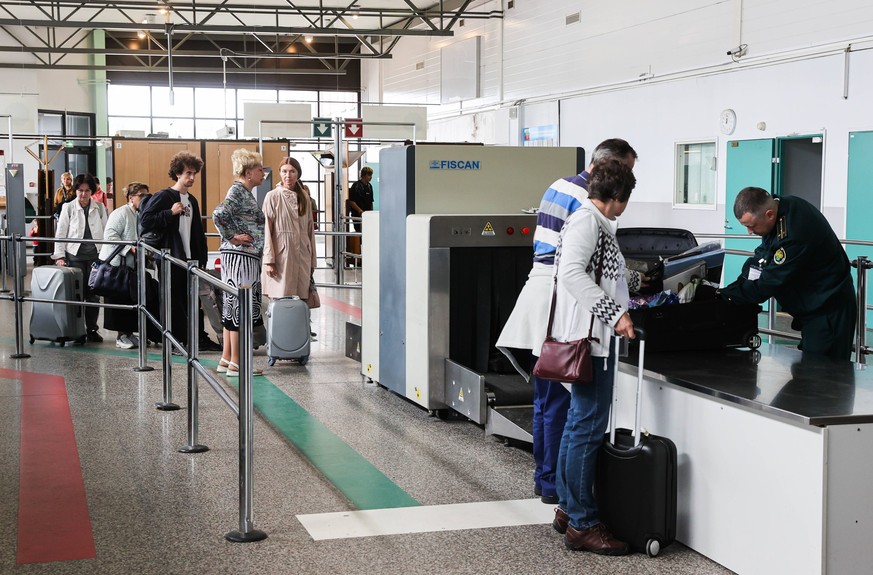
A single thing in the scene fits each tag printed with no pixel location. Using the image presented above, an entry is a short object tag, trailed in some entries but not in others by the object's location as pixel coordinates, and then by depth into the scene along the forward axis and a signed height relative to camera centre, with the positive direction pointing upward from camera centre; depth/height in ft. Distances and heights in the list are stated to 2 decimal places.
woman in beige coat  24.49 -0.50
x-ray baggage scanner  19.44 -0.90
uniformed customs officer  14.74 -0.80
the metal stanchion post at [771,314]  25.97 -2.50
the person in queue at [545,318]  14.08 -1.45
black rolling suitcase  12.04 -3.32
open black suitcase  14.38 -1.53
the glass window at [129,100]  88.48 +10.20
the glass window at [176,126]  89.35 +8.02
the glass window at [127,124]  88.48 +8.14
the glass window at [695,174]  43.19 +1.94
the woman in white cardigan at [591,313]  11.93 -1.16
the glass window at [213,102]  90.43 +10.29
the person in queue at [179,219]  25.44 -0.10
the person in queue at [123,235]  29.12 -0.58
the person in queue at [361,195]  58.90 +1.25
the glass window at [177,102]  89.86 +10.20
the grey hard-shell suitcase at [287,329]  25.14 -2.89
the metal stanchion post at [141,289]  24.09 -1.78
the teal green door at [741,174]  39.40 +1.78
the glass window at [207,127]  90.74 +8.11
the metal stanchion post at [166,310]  20.27 -1.95
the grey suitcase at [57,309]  29.37 -2.79
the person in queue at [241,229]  23.21 -0.31
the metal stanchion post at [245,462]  12.94 -3.22
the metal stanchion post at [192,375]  17.26 -2.78
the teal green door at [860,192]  34.65 +0.94
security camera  40.45 +6.78
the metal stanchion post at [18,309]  27.20 -2.59
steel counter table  10.54 -2.69
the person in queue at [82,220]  33.70 -0.18
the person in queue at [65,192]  44.75 +1.02
